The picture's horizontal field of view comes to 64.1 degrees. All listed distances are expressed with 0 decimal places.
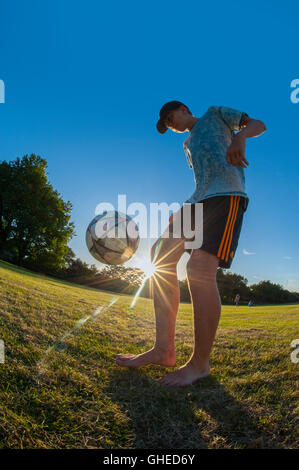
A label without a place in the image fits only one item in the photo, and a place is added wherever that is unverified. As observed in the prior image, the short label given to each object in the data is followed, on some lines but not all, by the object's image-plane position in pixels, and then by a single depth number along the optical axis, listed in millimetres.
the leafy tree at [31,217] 22703
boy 1812
